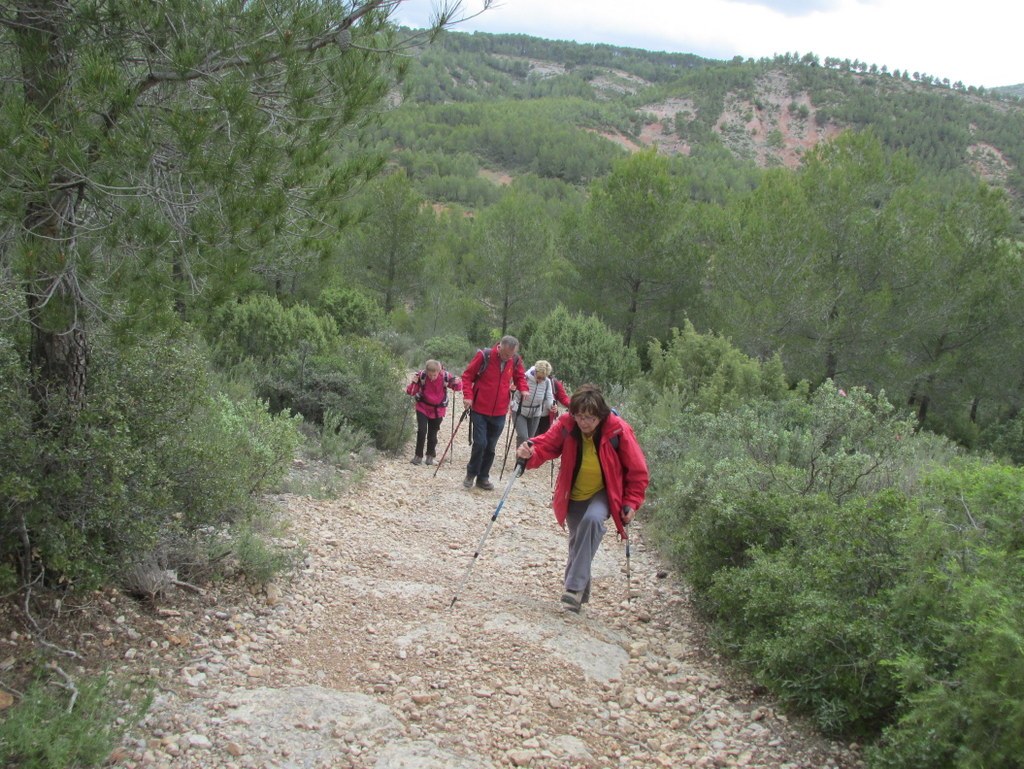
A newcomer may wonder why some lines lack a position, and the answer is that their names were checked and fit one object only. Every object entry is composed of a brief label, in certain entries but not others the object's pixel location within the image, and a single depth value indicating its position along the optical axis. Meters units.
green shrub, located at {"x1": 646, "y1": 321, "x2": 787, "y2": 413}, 12.03
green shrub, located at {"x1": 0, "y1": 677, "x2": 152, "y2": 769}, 2.92
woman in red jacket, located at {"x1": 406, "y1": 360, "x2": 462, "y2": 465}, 9.58
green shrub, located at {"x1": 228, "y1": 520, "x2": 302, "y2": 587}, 5.13
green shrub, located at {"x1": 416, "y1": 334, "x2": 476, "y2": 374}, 20.70
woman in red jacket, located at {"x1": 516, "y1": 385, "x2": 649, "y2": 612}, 5.03
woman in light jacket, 9.54
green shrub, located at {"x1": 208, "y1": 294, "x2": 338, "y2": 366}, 11.87
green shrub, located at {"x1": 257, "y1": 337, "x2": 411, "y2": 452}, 10.12
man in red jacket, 8.51
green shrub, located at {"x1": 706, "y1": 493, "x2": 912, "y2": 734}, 3.82
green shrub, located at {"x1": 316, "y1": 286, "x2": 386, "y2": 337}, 18.98
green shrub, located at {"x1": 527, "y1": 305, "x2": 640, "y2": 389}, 16.11
